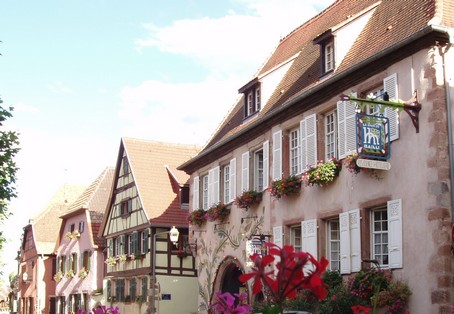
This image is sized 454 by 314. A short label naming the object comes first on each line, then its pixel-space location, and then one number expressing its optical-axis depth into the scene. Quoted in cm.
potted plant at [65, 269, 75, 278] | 4277
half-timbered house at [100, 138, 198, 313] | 3127
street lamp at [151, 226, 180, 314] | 2640
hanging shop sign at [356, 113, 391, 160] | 1419
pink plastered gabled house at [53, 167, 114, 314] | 3969
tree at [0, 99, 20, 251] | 2000
